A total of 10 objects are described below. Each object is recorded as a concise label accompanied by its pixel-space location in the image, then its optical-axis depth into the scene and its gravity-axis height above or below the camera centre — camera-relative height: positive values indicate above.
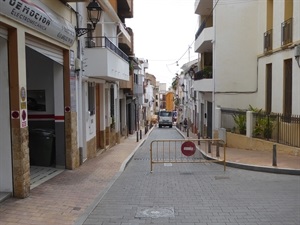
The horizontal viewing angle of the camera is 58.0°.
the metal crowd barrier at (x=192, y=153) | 8.85 -2.20
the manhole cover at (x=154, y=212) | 5.05 -2.13
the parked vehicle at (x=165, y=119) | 39.48 -2.62
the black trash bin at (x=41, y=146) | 8.02 -1.31
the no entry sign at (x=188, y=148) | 8.82 -1.54
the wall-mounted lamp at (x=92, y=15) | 8.22 +2.84
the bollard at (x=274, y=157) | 8.46 -1.78
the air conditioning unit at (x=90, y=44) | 9.80 +2.14
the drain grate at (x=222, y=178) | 7.67 -2.19
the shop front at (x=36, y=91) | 5.48 +0.29
